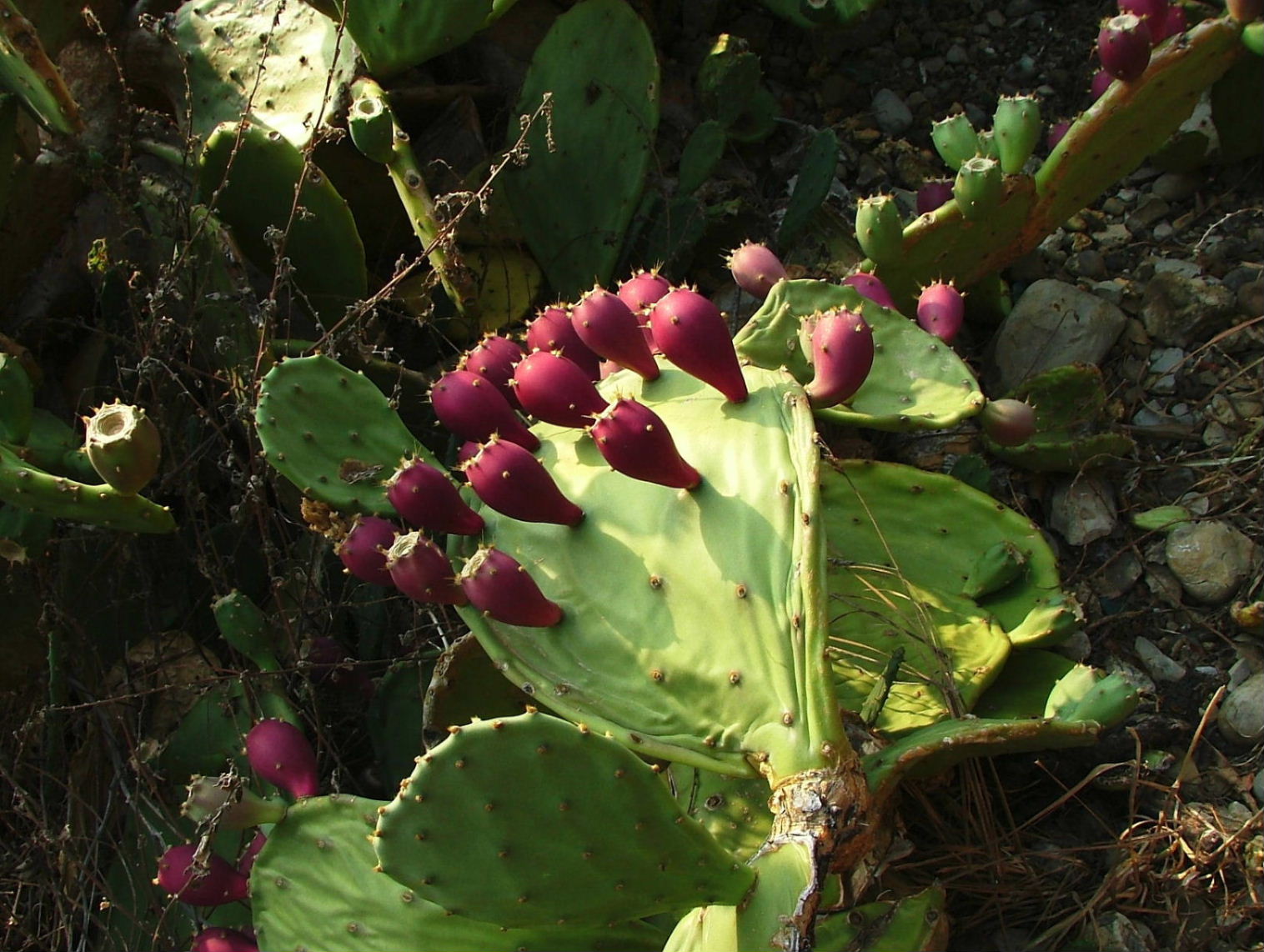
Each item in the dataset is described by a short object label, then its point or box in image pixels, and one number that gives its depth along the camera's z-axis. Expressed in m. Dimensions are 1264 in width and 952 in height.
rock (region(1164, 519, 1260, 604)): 0.91
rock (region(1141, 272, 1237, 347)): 1.01
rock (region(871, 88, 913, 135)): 1.16
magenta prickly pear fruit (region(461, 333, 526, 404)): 0.86
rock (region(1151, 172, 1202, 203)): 1.08
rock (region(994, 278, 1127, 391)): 1.01
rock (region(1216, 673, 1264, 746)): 0.86
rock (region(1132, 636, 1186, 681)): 0.90
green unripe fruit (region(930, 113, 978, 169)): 0.98
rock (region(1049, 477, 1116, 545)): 0.95
